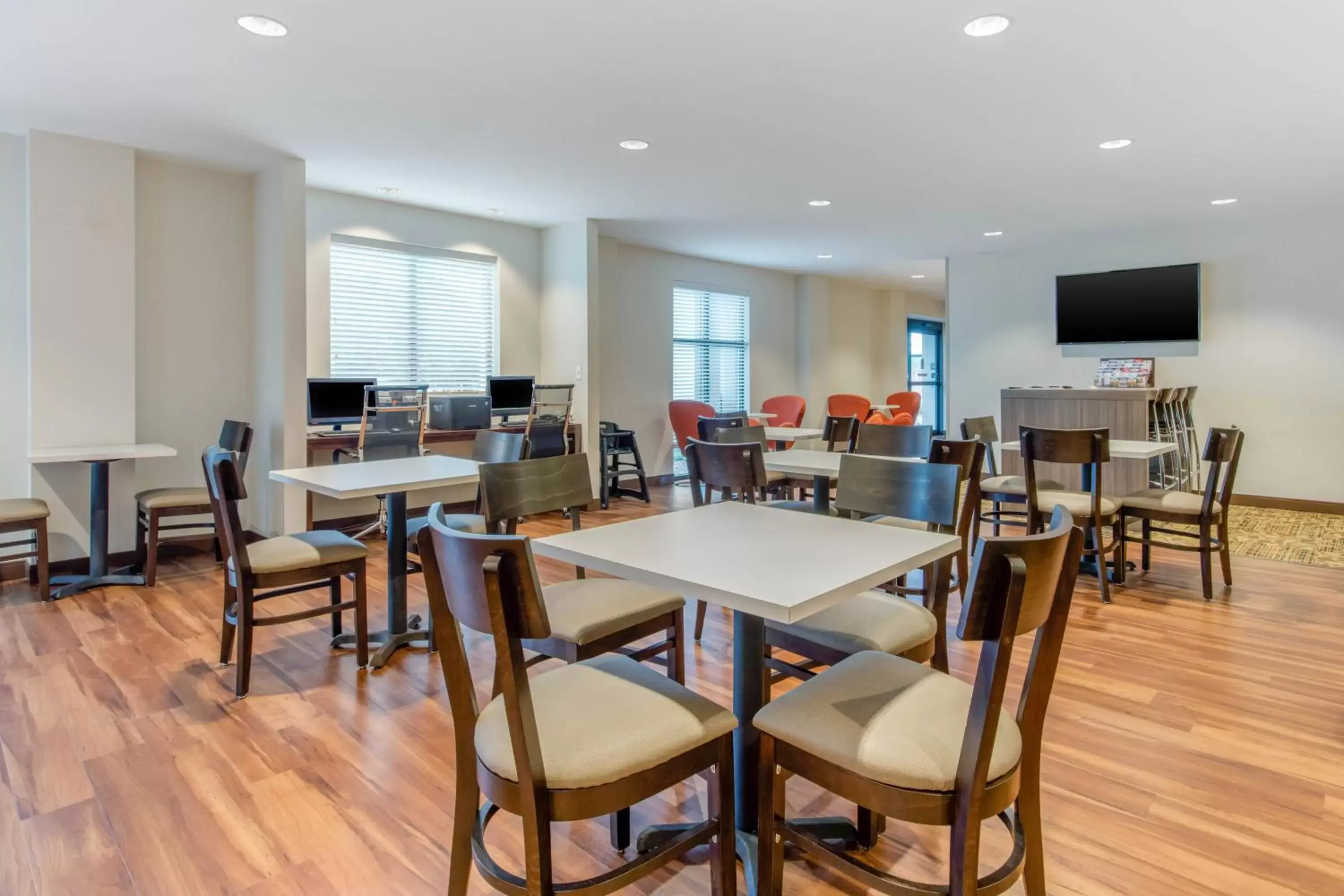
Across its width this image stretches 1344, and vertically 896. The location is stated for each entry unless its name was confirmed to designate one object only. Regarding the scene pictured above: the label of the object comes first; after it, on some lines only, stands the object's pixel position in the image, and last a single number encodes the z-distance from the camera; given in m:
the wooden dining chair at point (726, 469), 3.03
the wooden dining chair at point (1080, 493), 3.69
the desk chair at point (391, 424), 4.77
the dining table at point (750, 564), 1.34
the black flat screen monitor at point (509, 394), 6.17
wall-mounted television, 7.02
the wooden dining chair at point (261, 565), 2.68
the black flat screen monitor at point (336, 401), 5.08
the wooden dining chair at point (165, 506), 4.20
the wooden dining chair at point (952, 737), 1.12
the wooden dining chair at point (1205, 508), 3.82
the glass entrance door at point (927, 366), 12.98
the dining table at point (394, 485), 2.76
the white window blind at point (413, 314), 5.80
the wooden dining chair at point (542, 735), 1.16
